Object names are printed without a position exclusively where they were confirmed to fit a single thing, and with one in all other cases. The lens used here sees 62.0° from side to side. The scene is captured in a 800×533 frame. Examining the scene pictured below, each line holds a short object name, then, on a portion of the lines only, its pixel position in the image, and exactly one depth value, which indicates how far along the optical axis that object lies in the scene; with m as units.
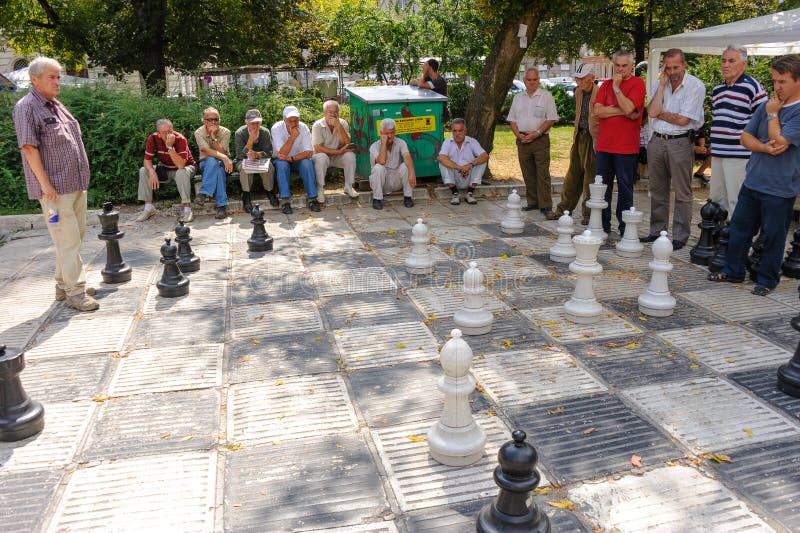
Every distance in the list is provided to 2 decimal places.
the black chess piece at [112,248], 6.56
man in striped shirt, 6.80
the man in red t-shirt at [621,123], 7.54
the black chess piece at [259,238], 7.56
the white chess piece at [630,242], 7.16
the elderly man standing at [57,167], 5.27
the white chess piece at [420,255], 6.72
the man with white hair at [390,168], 9.87
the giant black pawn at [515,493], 2.68
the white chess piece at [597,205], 7.41
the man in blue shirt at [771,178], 5.50
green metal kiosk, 10.50
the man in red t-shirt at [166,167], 9.32
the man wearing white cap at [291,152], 9.68
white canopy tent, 8.83
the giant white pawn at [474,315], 5.09
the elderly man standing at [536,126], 9.17
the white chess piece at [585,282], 5.35
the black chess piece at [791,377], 4.07
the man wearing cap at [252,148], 9.68
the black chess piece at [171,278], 6.13
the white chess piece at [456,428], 3.39
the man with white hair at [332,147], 9.98
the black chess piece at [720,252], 6.45
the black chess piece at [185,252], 6.79
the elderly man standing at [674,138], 7.00
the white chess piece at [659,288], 5.45
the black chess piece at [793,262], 6.38
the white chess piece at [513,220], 8.21
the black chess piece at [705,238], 6.79
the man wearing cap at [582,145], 8.27
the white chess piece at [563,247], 6.91
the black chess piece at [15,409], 3.75
